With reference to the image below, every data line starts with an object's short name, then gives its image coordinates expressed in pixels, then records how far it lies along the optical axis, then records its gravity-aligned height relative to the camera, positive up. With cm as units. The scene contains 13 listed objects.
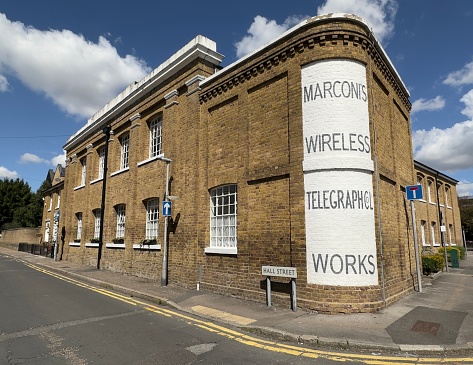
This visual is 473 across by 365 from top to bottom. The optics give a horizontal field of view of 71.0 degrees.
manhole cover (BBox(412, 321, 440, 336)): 628 -174
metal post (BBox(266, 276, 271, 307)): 859 -137
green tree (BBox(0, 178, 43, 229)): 5138 +518
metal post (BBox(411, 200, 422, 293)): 1051 -56
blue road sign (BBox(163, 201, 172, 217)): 1181 +105
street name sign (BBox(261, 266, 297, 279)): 806 -83
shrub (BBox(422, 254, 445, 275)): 1430 -112
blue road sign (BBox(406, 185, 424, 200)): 1038 +143
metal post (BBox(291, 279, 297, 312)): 795 -140
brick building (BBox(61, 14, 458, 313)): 805 +196
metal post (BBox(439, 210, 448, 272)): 2690 +136
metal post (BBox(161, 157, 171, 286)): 1190 -51
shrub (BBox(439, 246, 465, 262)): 2067 -113
